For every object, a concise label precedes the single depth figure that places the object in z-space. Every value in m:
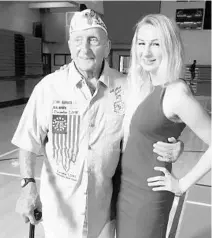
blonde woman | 1.17
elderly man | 1.39
